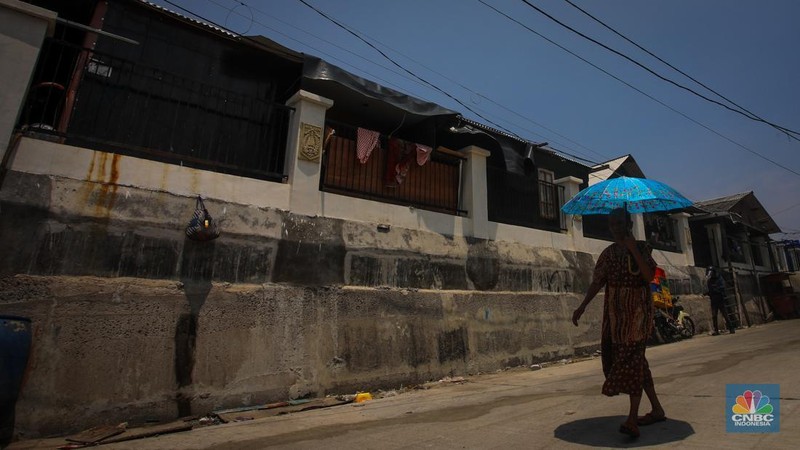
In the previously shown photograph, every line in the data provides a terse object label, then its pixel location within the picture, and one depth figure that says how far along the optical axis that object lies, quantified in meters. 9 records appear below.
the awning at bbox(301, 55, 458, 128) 6.92
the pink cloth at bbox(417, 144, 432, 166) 8.12
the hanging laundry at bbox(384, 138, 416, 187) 7.87
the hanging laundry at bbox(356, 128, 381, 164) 7.38
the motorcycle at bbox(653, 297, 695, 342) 11.40
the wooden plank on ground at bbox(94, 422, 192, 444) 4.08
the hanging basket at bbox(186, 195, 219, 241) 5.17
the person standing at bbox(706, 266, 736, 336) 12.24
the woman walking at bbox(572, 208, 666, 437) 3.12
